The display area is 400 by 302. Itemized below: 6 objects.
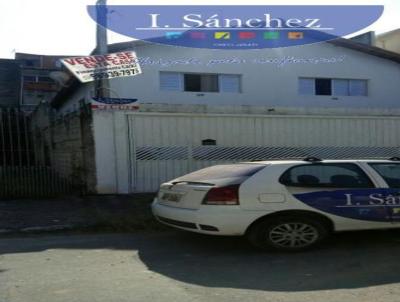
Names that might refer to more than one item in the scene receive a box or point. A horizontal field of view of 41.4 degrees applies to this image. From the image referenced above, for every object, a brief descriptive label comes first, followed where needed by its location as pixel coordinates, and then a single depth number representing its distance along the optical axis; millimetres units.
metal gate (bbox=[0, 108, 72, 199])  11945
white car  6535
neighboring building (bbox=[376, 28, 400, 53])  24891
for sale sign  12891
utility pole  13766
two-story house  12039
